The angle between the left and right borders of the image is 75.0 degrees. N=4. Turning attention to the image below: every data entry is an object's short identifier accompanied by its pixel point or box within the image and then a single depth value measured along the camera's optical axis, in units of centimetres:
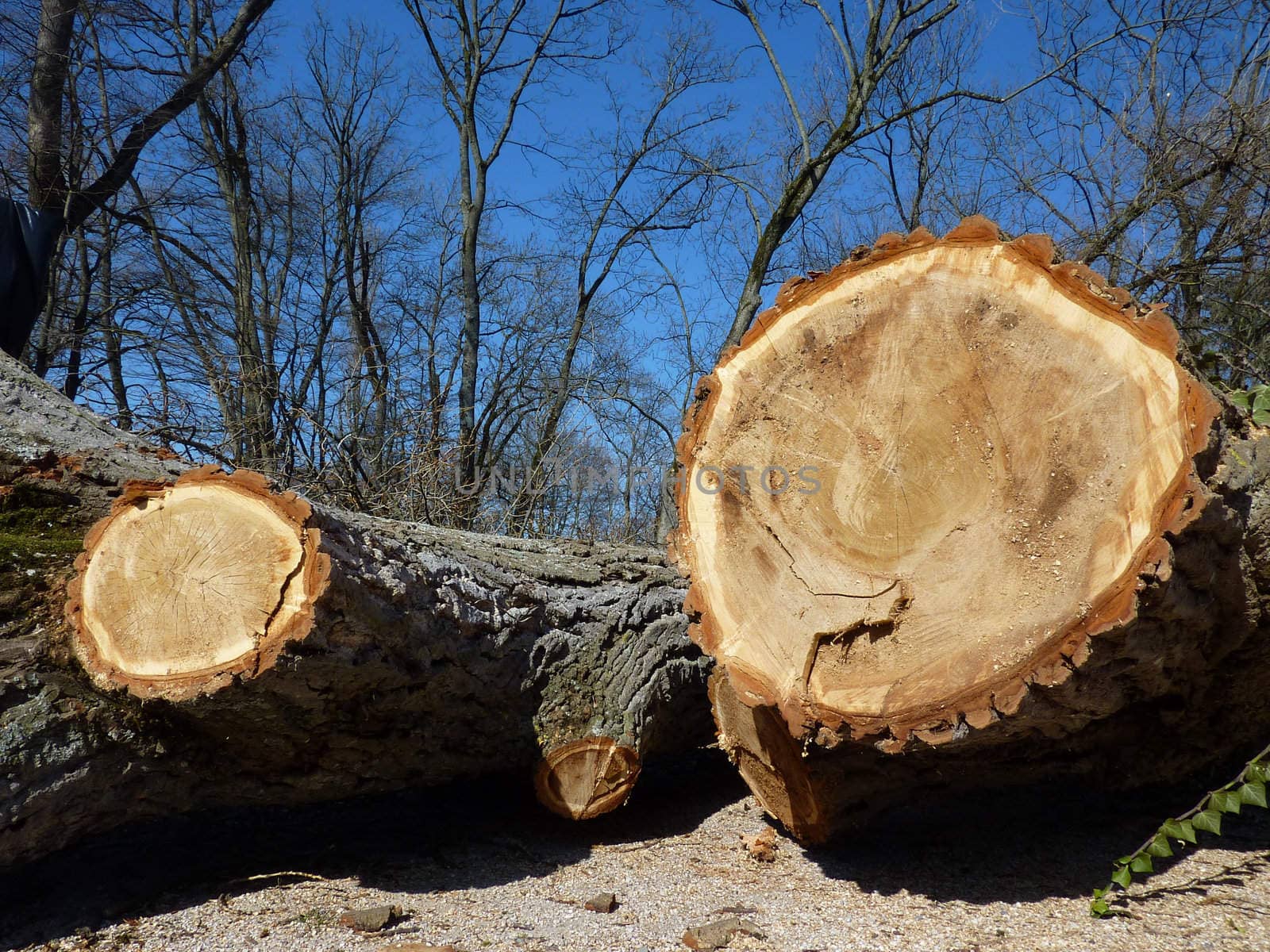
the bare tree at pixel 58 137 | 645
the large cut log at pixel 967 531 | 178
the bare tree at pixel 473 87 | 1139
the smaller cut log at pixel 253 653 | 199
